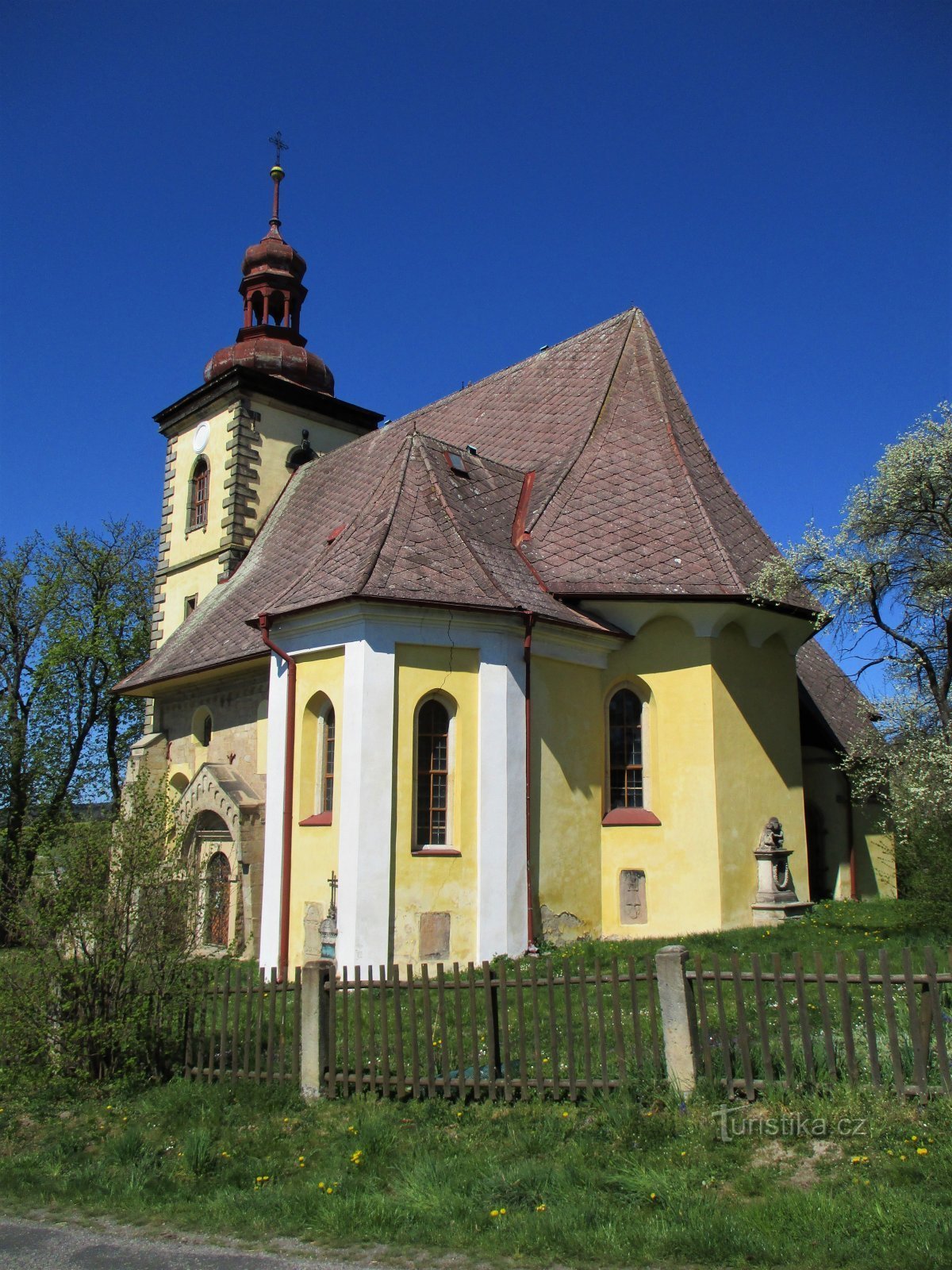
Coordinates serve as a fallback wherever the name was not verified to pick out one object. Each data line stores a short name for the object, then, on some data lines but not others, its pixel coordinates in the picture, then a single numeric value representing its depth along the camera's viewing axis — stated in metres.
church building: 14.46
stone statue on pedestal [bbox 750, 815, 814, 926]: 16.03
